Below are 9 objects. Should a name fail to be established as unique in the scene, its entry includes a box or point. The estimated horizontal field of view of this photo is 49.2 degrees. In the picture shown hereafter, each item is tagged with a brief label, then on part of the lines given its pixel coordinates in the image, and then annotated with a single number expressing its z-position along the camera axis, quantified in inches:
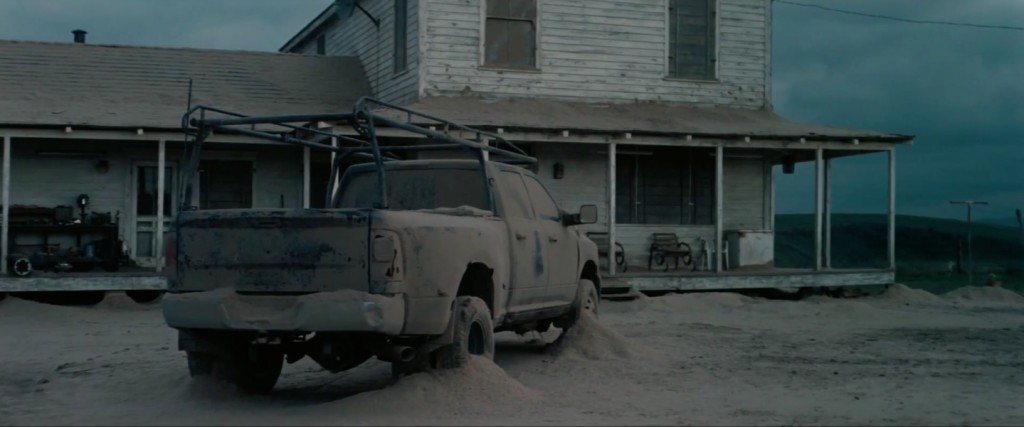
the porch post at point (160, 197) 678.5
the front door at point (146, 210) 756.6
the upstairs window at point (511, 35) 813.2
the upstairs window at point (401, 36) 832.9
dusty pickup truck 285.1
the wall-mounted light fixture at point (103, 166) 745.6
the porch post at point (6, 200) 648.4
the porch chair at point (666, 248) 819.4
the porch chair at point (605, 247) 802.8
